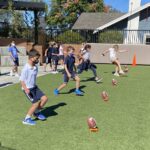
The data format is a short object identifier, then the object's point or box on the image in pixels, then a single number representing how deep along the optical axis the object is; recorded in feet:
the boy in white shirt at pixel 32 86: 12.70
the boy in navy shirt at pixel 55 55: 30.67
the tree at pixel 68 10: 85.55
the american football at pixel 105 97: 17.46
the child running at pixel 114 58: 27.57
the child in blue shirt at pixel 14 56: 27.07
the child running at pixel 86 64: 24.17
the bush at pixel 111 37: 44.17
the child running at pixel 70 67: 18.28
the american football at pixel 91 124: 12.14
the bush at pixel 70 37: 43.55
